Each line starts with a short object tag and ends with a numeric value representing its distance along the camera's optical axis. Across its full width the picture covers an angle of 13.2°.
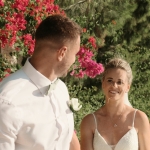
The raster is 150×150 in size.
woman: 5.14
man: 2.83
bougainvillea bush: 7.89
